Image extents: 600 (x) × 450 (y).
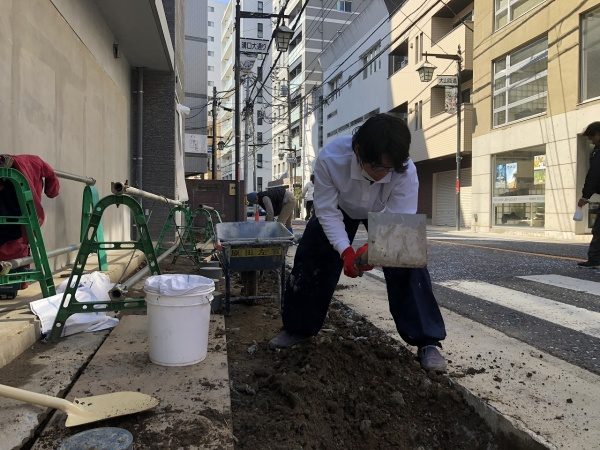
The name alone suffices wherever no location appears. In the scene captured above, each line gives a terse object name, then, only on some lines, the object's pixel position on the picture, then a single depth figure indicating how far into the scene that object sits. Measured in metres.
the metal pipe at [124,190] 3.18
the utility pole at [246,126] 19.73
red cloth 3.46
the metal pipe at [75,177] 4.26
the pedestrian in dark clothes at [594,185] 6.86
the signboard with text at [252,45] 15.77
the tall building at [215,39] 93.06
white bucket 2.56
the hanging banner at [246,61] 17.08
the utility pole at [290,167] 46.14
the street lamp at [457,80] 18.55
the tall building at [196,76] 22.97
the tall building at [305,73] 44.75
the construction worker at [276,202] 9.35
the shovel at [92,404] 1.83
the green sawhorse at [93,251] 3.03
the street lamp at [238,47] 14.21
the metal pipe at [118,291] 3.06
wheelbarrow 4.21
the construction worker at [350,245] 2.71
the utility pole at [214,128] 28.31
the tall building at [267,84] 65.50
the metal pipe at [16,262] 2.94
